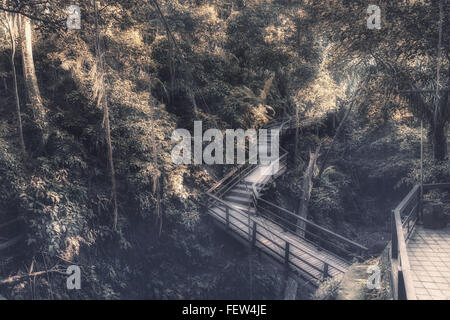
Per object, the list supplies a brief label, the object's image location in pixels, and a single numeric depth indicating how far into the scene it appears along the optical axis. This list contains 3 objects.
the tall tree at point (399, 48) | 8.42
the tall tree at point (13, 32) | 7.29
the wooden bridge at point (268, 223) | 7.00
